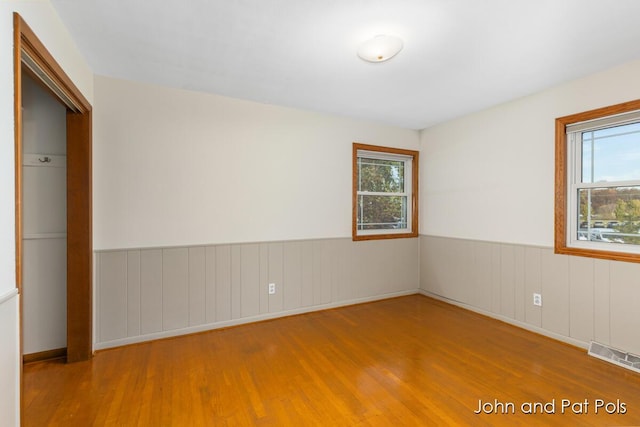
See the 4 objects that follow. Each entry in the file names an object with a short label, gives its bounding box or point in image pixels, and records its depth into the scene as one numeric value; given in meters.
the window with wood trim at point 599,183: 2.43
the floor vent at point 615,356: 2.26
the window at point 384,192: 3.99
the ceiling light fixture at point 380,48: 1.99
